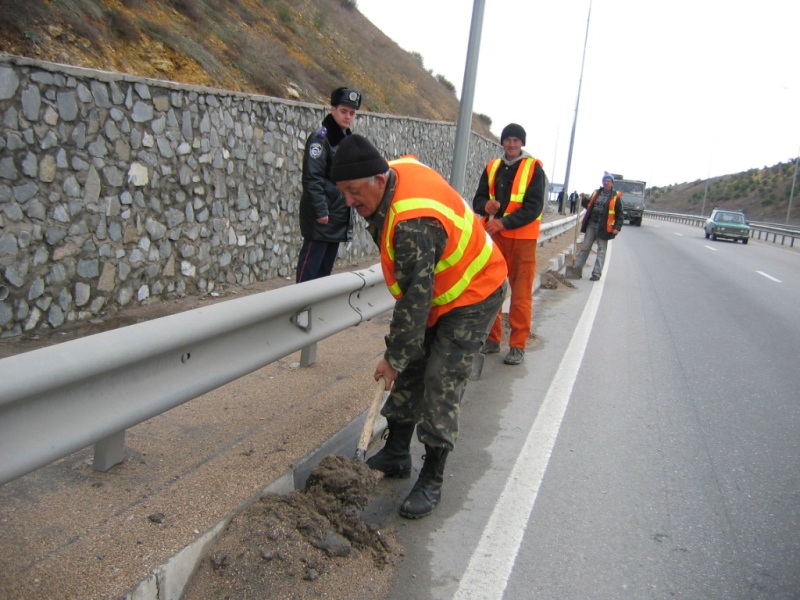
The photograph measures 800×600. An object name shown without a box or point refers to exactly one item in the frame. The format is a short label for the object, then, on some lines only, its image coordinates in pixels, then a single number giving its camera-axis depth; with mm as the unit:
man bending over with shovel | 3086
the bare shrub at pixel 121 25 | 9608
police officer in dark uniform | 5539
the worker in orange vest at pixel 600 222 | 13164
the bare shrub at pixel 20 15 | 7531
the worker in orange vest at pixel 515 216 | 6207
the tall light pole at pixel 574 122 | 33938
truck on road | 39438
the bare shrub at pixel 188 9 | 12508
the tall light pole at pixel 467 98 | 7344
